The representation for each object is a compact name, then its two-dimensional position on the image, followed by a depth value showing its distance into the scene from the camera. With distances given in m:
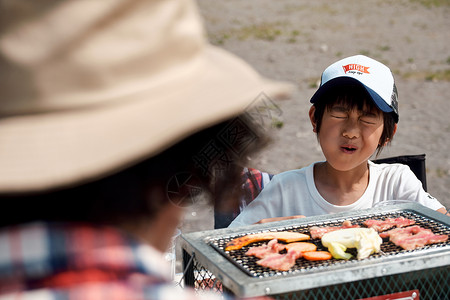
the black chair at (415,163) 3.91
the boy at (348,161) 3.66
